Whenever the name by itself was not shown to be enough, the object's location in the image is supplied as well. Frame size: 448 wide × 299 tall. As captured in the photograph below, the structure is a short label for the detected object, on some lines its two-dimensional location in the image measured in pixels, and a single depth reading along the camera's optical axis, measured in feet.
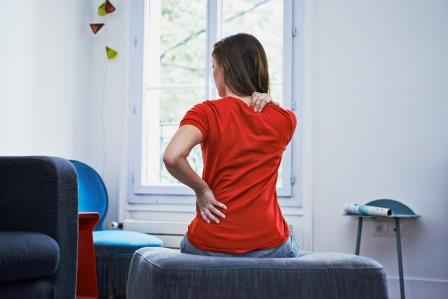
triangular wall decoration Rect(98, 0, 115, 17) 12.14
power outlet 10.34
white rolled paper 9.13
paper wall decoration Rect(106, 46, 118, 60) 12.12
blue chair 9.10
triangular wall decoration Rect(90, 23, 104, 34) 12.05
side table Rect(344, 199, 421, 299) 9.21
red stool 8.30
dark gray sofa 6.35
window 11.59
